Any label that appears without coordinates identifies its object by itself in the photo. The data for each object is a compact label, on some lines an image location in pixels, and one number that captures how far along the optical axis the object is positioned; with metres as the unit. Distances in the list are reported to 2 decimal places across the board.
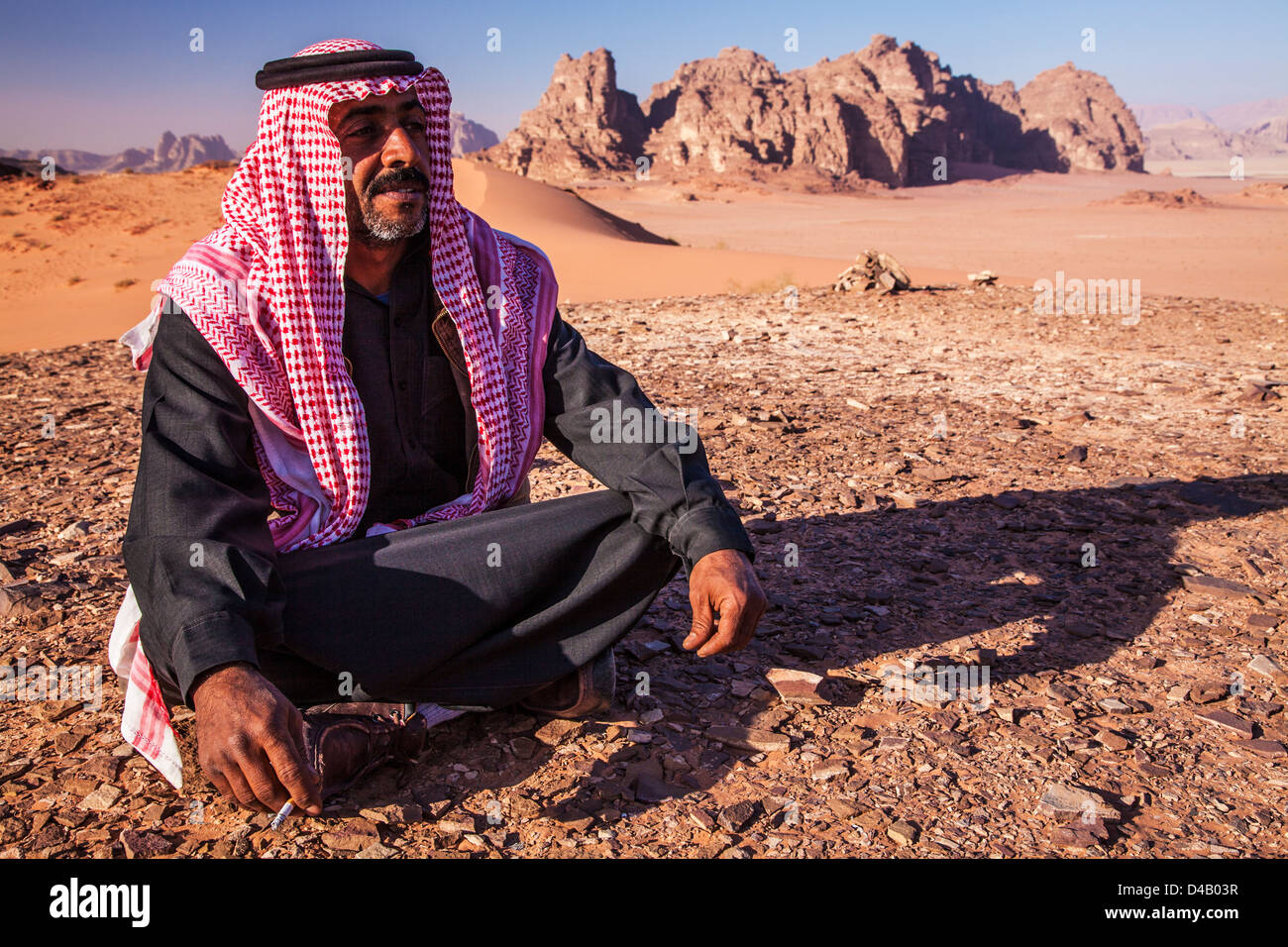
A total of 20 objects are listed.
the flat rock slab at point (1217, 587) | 3.21
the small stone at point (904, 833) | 1.99
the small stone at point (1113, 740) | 2.35
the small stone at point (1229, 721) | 2.42
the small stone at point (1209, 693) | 2.58
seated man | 1.99
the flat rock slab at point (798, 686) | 2.55
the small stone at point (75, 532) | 3.73
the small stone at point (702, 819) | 2.03
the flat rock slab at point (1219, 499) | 4.02
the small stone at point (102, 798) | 2.09
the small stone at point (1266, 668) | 2.71
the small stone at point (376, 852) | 1.92
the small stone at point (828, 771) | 2.22
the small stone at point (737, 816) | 2.03
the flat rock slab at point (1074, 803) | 2.06
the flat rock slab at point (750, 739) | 2.34
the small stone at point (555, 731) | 2.37
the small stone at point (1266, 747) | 2.32
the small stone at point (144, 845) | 1.93
